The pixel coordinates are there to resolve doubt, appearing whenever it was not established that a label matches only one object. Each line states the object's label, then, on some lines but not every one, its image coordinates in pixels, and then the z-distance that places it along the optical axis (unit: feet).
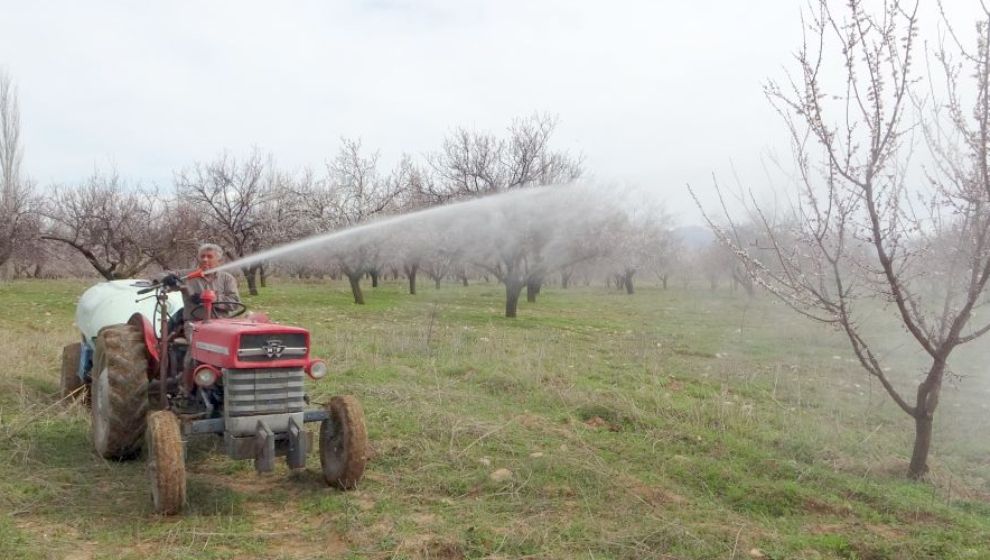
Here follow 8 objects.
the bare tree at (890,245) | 17.43
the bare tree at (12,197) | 87.33
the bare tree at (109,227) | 80.23
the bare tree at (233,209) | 109.19
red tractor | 15.52
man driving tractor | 19.29
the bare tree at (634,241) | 86.25
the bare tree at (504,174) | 79.10
